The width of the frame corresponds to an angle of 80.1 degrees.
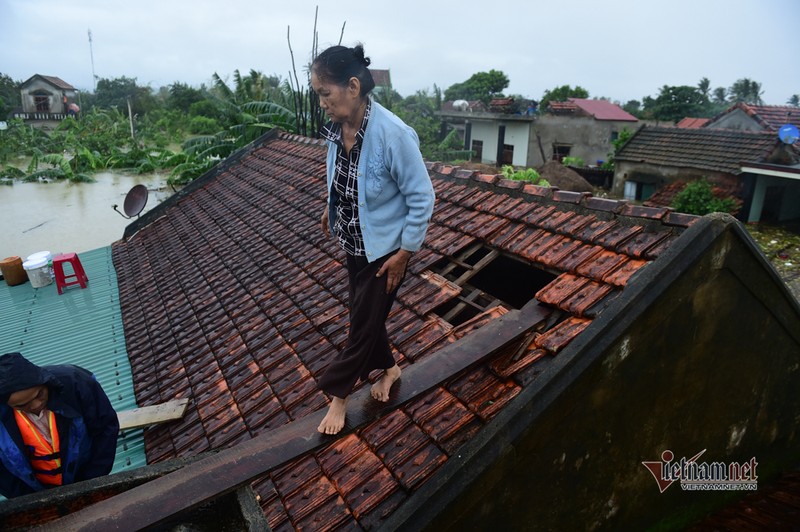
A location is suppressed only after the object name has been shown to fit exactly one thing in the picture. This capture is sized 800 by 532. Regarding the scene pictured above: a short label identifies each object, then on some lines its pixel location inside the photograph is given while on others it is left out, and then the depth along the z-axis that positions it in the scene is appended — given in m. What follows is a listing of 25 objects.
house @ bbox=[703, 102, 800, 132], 23.92
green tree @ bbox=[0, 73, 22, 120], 51.90
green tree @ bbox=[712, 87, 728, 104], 74.66
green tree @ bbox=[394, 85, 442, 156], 34.72
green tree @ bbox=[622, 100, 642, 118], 58.81
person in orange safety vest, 2.71
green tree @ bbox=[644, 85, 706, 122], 40.38
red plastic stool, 8.09
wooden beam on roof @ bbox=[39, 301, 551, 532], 1.71
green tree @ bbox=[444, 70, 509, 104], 50.99
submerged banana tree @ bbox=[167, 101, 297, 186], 15.88
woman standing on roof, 2.14
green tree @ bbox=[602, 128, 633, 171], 27.08
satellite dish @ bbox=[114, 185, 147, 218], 10.36
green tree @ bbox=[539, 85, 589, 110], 42.44
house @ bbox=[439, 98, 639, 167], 31.61
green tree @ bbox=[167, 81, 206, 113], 50.22
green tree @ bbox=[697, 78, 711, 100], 65.36
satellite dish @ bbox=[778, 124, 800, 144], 18.41
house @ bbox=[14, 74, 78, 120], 52.91
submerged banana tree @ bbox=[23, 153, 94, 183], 32.09
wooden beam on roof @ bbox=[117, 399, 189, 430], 3.79
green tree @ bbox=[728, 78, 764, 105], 65.51
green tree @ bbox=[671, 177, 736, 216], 19.23
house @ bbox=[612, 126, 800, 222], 18.94
